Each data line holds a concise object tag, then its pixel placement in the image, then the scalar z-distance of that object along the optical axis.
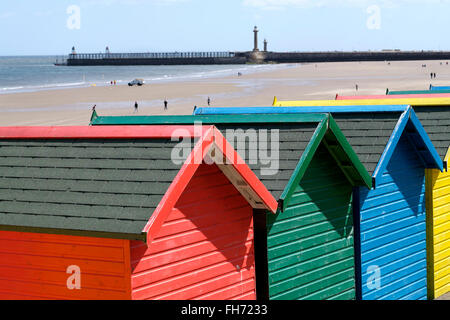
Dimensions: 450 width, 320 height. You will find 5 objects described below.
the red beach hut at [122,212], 11.87
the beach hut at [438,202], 20.69
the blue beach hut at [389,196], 18.00
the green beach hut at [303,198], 15.38
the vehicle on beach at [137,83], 193.75
